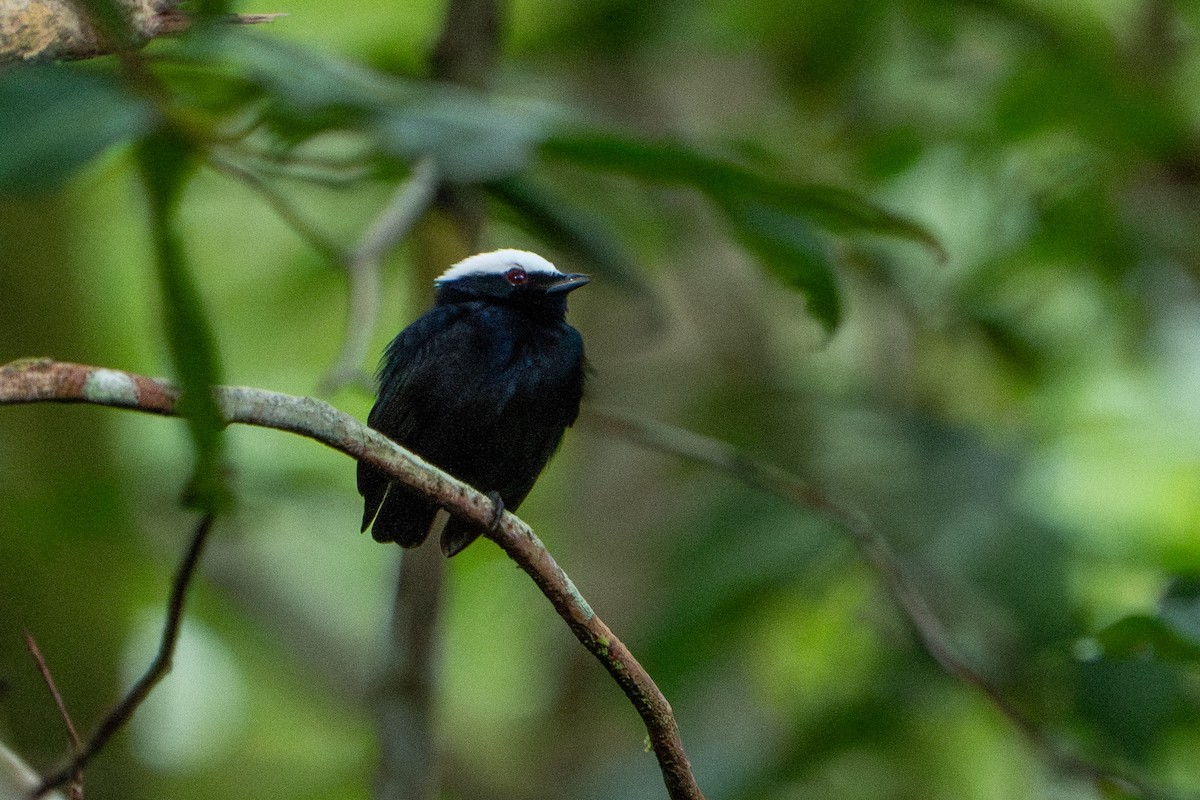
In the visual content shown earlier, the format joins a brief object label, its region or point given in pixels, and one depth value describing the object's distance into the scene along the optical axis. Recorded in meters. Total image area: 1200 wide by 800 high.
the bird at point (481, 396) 5.06
